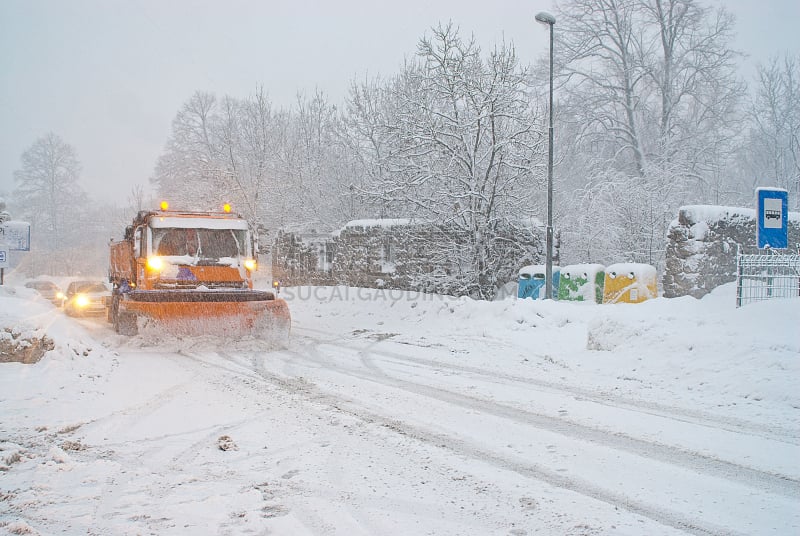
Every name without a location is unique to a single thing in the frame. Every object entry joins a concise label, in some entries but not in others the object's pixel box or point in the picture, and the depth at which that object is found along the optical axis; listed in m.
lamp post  15.40
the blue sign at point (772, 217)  10.44
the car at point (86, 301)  21.38
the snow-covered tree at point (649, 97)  27.78
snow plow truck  11.34
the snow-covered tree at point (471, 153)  16.61
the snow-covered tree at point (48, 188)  62.38
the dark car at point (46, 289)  31.51
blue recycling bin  17.23
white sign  24.36
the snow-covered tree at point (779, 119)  32.81
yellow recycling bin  15.27
